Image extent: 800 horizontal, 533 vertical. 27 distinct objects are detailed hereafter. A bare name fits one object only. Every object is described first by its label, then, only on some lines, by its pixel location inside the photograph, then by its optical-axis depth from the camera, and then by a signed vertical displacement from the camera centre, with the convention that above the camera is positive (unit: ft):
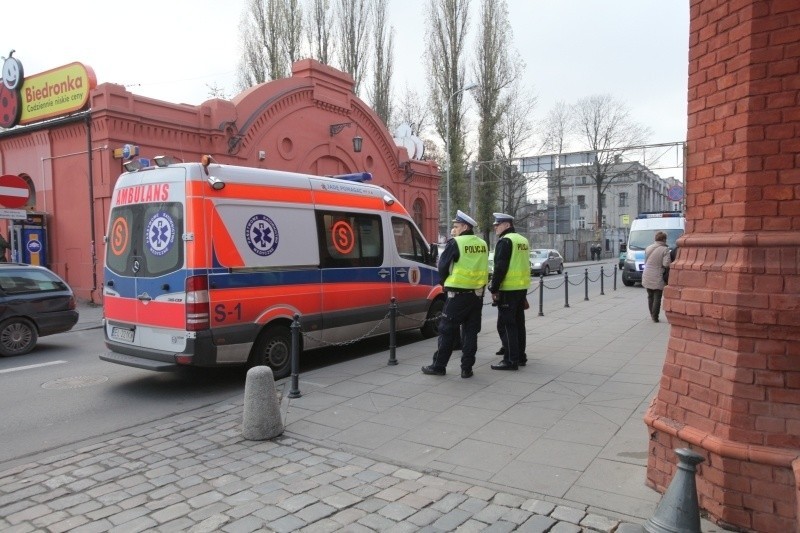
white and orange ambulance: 21.13 -0.97
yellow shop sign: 51.44 +14.51
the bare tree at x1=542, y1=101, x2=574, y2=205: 157.60 +26.31
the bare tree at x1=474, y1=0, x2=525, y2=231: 119.65 +34.53
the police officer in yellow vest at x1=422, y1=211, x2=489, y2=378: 22.54 -2.21
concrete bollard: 16.30 -4.76
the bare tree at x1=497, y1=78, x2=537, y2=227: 125.49 +16.16
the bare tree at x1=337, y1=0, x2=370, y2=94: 107.55 +38.95
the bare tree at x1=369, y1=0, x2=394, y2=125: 110.01 +32.23
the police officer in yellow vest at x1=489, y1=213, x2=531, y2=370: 23.73 -2.05
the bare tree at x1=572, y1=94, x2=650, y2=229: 175.32 +29.16
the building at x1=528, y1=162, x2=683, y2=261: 139.73 +10.81
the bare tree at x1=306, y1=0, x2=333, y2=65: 105.81 +39.04
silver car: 97.41 -4.26
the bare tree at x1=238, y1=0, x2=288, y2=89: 102.32 +35.86
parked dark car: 30.83 -3.46
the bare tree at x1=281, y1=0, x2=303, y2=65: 102.17 +38.64
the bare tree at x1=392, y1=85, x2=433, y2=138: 142.31 +29.14
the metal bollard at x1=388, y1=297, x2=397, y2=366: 25.39 -4.11
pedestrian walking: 37.14 -2.11
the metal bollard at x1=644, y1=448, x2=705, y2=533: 8.88 -4.20
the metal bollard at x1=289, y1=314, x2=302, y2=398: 20.42 -4.40
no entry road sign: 43.55 +4.18
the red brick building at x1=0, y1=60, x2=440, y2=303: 50.80 +10.33
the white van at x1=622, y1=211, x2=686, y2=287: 70.23 +0.02
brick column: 9.98 -0.82
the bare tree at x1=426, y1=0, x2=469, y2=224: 116.06 +36.17
